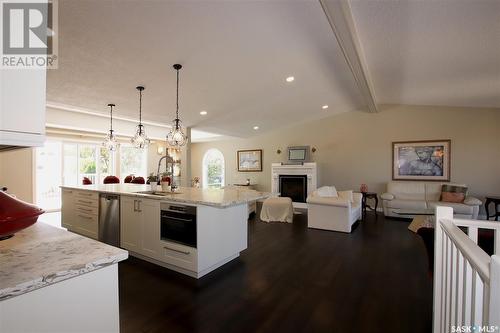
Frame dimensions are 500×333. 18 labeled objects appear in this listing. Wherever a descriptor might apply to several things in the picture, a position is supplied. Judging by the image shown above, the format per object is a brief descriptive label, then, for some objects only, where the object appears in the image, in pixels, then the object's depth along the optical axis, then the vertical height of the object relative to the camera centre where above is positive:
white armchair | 4.38 -0.91
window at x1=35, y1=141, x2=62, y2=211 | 6.37 -0.37
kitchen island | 2.51 -0.75
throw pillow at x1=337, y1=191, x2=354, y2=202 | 4.95 -0.66
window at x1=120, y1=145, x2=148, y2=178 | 8.62 +0.07
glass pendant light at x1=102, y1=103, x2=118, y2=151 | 4.21 +0.38
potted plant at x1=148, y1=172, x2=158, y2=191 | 3.52 -0.26
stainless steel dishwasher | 3.27 -0.81
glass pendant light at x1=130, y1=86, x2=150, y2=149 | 3.81 +0.42
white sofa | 4.80 -0.79
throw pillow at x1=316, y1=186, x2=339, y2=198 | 4.93 -0.60
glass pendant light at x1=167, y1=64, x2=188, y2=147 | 3.25 +0.41
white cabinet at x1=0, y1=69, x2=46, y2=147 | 0.63 +0.16
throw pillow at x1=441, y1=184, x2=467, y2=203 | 5.04 -0.61
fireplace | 6.96 -0.68
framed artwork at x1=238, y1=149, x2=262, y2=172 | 8.38 +0.16
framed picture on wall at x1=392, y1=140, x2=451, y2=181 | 5.66 +0.14
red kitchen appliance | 0.77 -0.18
